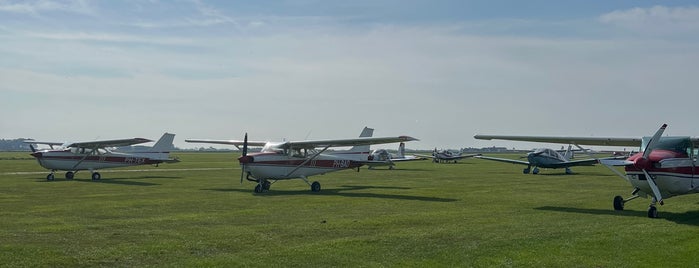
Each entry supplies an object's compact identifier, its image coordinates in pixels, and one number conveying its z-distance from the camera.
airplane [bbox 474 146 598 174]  42.27
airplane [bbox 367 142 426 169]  49.54
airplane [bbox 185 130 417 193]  23.36
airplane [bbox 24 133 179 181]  32.97
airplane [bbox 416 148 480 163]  69.25
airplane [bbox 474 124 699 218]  14.75
